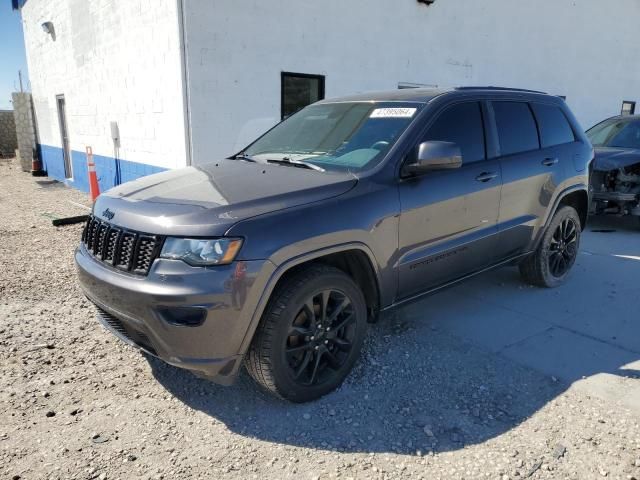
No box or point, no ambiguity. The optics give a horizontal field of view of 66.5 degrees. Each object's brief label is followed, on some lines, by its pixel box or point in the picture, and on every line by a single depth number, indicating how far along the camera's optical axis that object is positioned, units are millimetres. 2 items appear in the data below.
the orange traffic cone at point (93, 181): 8820
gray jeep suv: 2473
